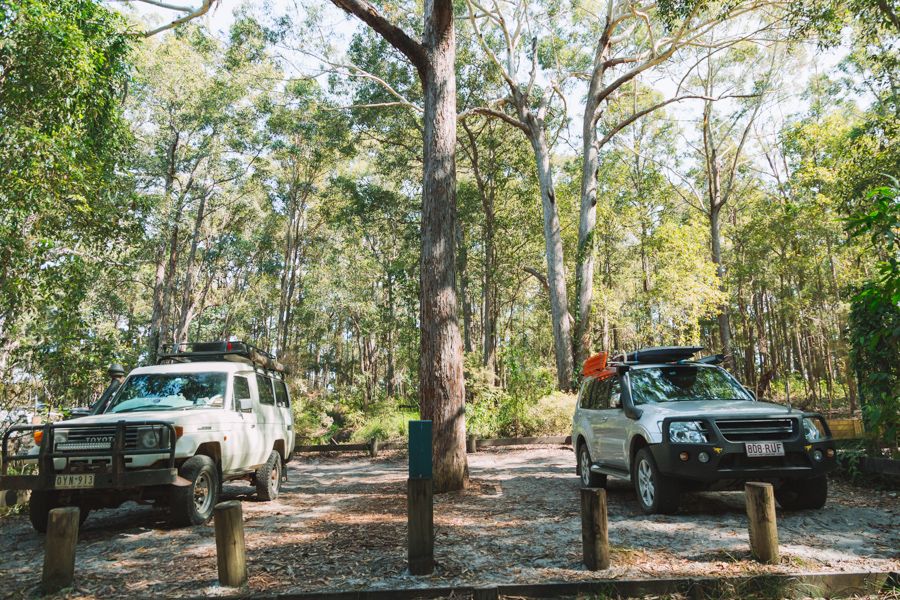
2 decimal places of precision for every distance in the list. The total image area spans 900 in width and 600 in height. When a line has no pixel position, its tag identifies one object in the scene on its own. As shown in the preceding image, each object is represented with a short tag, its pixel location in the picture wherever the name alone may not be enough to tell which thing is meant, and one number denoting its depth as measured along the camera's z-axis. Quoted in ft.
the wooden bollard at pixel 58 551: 14.05
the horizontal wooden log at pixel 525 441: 50.49
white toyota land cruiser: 20.08
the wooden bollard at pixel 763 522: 14.19
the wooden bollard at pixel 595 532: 14.23
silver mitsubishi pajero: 19.21
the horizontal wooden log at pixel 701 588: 12.60
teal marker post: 14.39
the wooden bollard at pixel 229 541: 13.68
